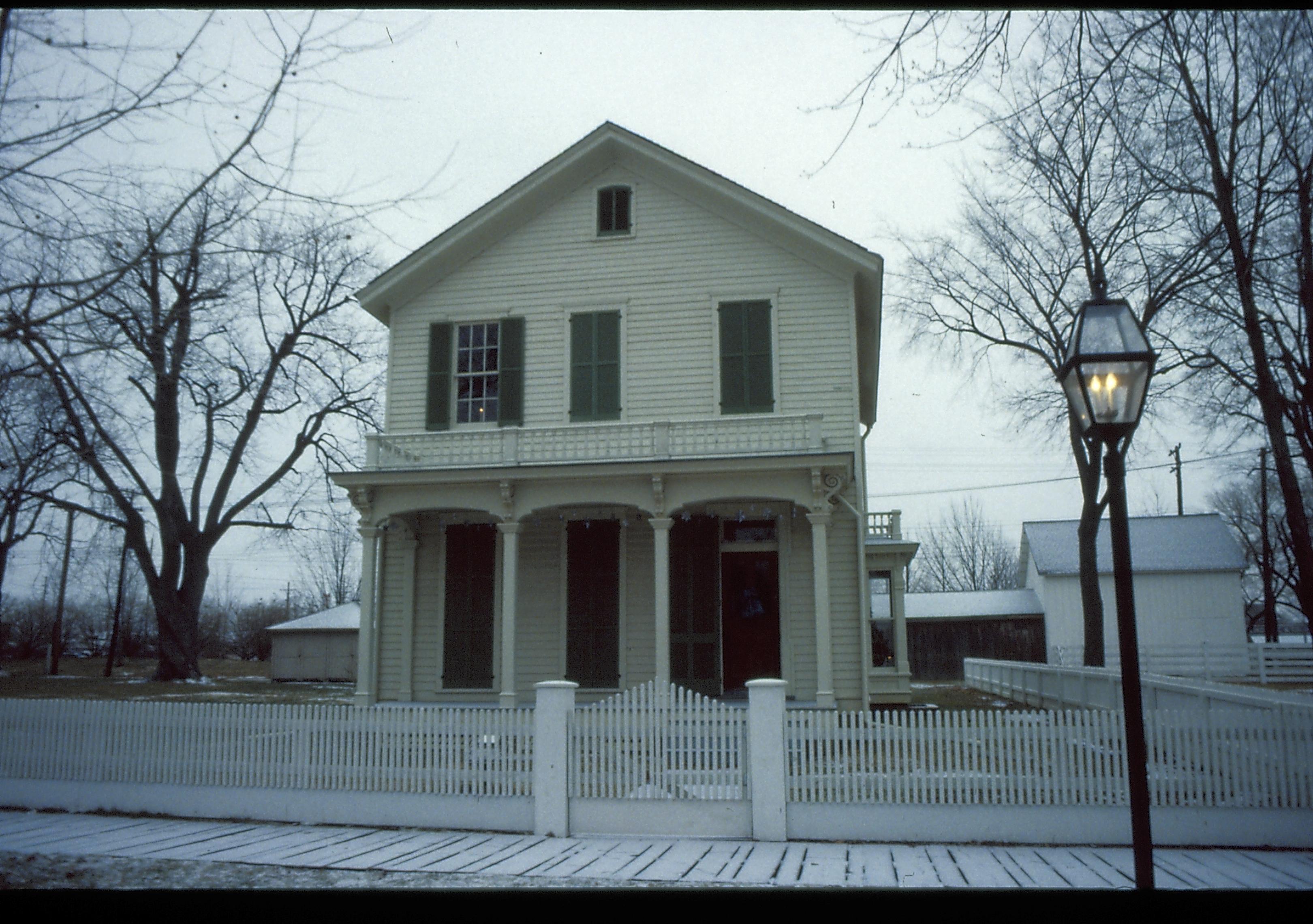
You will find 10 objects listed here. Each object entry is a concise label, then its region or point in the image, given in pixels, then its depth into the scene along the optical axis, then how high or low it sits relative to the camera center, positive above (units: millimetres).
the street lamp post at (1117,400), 4941 +1090
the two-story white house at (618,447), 14617 +2342
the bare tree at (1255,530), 45219 +3499
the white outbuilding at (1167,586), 32688 +320
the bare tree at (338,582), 70688 +1601
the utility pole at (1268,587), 37156 +324
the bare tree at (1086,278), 14742 +6168
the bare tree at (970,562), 70625 +2578
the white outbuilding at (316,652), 36375 -1909
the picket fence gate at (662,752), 8586 -1367
